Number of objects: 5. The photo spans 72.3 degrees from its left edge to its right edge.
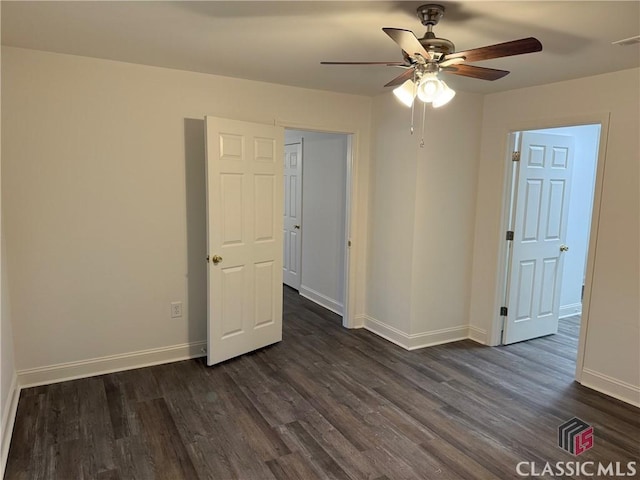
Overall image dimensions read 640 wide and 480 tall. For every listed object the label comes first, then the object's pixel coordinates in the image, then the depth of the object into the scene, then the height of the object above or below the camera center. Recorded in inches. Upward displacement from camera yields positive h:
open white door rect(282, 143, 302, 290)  219.6 -15.0
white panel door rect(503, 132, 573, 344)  154.3 -16.0
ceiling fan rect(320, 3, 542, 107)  73.0 +23.0
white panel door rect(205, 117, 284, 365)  133.0 -17.0
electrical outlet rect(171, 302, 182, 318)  139.7 -40.8
